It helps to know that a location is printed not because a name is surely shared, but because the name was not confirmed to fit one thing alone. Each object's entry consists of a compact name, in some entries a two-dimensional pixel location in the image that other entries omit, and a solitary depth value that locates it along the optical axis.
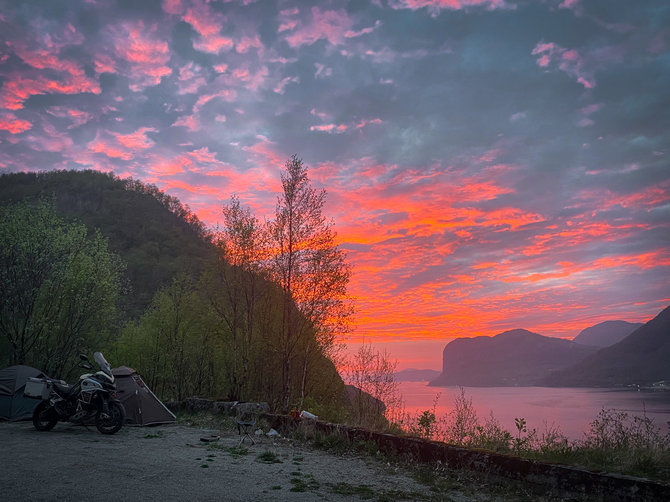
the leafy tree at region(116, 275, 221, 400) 27.59
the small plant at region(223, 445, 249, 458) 9.85
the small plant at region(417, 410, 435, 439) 10.97
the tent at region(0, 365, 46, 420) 15.34
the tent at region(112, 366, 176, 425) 15.18
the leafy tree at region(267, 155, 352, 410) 20.81
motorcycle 12.84
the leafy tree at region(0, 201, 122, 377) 21.31
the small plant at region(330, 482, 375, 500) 6.41
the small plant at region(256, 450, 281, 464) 9.15
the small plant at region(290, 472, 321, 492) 6.61
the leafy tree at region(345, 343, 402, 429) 14.48
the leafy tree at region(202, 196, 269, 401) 22.42
